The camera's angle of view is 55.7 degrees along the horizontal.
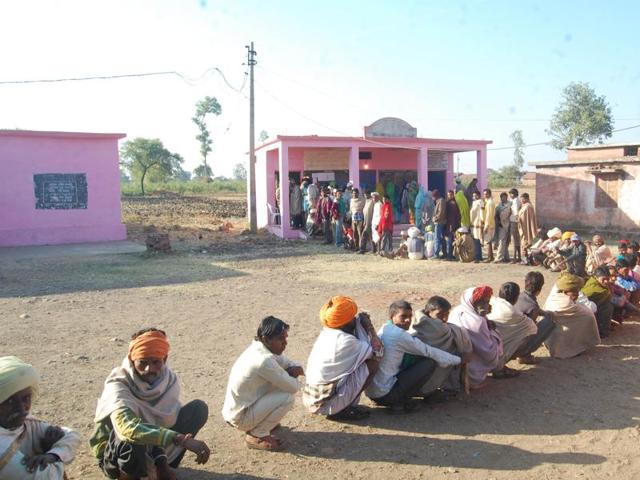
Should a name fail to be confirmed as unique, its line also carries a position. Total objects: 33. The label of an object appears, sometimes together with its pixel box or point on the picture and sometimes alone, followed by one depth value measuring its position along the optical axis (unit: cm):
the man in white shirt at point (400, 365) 465
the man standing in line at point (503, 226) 1322
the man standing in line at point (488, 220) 1327
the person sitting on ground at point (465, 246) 1356
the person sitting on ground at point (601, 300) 667
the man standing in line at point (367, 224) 1501
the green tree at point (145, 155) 5597
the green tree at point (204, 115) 6267
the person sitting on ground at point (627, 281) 763
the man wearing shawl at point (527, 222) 1296
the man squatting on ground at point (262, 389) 396
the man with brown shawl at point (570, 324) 612
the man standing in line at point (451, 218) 1382
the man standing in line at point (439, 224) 1379
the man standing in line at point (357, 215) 1528
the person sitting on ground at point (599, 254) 905
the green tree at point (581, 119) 4922
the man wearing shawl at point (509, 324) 551
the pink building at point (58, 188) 1703
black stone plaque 1741
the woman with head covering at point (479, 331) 509
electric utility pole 2078
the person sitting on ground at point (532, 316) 571
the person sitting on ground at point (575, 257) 937
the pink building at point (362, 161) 1878
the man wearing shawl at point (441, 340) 482
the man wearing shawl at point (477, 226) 1350
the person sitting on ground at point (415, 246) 1410
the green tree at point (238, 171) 10818
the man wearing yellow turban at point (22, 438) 275
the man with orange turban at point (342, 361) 442
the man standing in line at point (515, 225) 1318
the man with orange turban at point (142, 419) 319
